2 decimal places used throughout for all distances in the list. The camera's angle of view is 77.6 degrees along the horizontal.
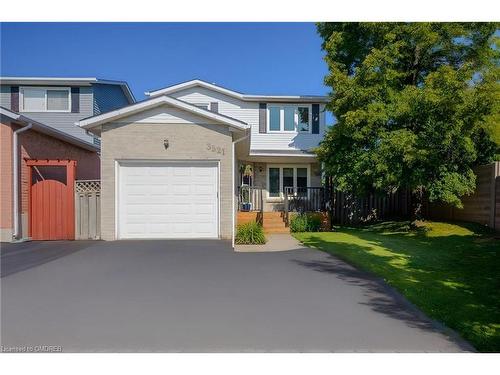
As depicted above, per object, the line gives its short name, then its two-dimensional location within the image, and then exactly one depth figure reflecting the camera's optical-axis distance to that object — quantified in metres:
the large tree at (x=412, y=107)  10.75
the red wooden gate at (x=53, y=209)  10.09
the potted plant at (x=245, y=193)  15.51
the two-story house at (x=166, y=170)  9.91
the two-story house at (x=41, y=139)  9.73
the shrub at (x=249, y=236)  9.81
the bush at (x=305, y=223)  13.23
